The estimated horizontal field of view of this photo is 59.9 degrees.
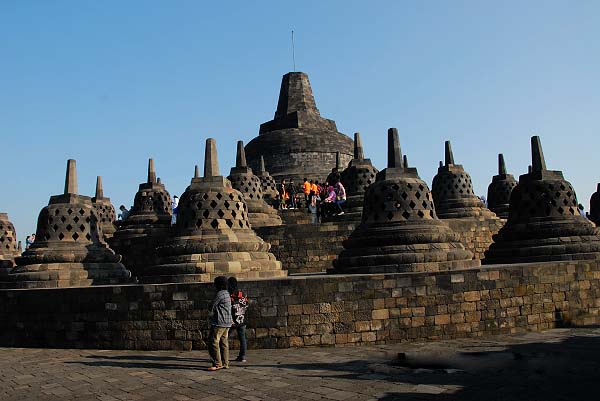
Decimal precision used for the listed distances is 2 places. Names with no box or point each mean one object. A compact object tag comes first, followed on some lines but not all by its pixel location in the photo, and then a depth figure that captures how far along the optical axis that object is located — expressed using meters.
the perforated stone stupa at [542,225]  10.94
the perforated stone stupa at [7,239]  16.16
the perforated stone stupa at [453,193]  18.20
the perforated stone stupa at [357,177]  19.27
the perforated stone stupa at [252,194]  17.23
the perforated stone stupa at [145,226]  16.41
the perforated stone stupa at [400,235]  9.42
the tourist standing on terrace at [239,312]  7.12
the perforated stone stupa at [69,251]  10.50
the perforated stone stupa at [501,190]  20.84
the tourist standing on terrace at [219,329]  6.69
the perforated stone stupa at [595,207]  19.31
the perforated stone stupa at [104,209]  20.55
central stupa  29.55
